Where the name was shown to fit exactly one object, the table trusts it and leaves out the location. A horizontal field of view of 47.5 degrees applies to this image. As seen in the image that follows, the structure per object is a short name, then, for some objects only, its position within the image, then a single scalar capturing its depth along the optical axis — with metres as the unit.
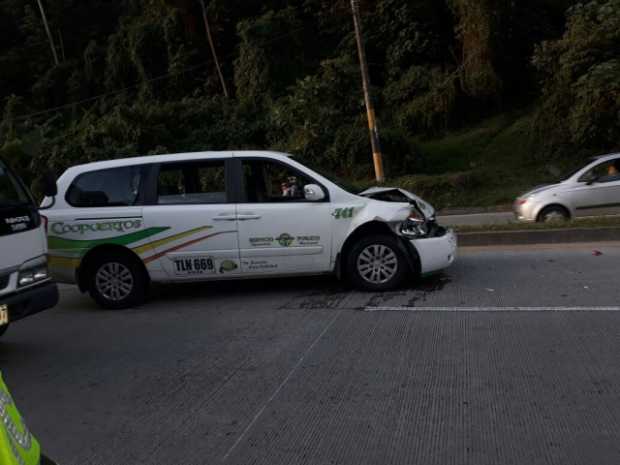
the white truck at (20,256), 5.84
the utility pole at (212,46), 37.06
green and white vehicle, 7.97
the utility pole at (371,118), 22.61
